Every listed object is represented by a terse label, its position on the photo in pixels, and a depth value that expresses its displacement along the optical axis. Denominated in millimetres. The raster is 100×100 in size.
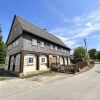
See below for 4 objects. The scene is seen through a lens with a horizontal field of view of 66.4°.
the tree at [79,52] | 43010
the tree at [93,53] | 61294
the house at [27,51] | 12054
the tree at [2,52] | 32599
